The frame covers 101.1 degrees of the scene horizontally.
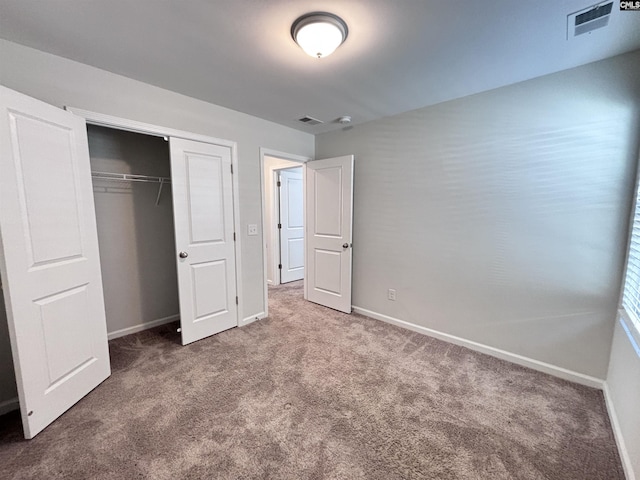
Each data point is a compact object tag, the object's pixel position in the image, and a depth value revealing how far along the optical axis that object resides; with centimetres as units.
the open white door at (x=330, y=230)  334
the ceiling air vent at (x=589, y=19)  139
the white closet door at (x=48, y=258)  149
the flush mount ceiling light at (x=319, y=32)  145
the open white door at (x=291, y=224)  468
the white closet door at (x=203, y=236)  254
